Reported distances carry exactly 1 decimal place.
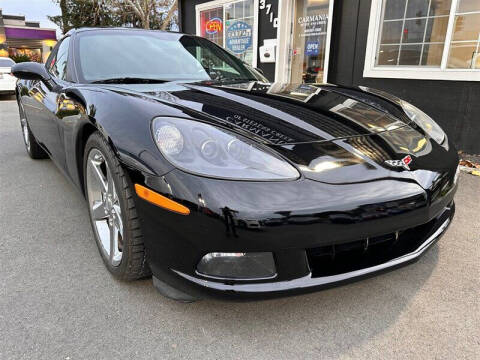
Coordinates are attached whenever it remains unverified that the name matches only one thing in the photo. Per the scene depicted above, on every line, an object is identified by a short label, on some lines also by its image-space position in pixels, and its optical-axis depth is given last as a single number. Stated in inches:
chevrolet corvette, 50.7
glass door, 234.5
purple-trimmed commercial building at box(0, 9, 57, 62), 1408.7
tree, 677.3
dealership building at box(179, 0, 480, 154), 173.9
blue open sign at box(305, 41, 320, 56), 246.4
